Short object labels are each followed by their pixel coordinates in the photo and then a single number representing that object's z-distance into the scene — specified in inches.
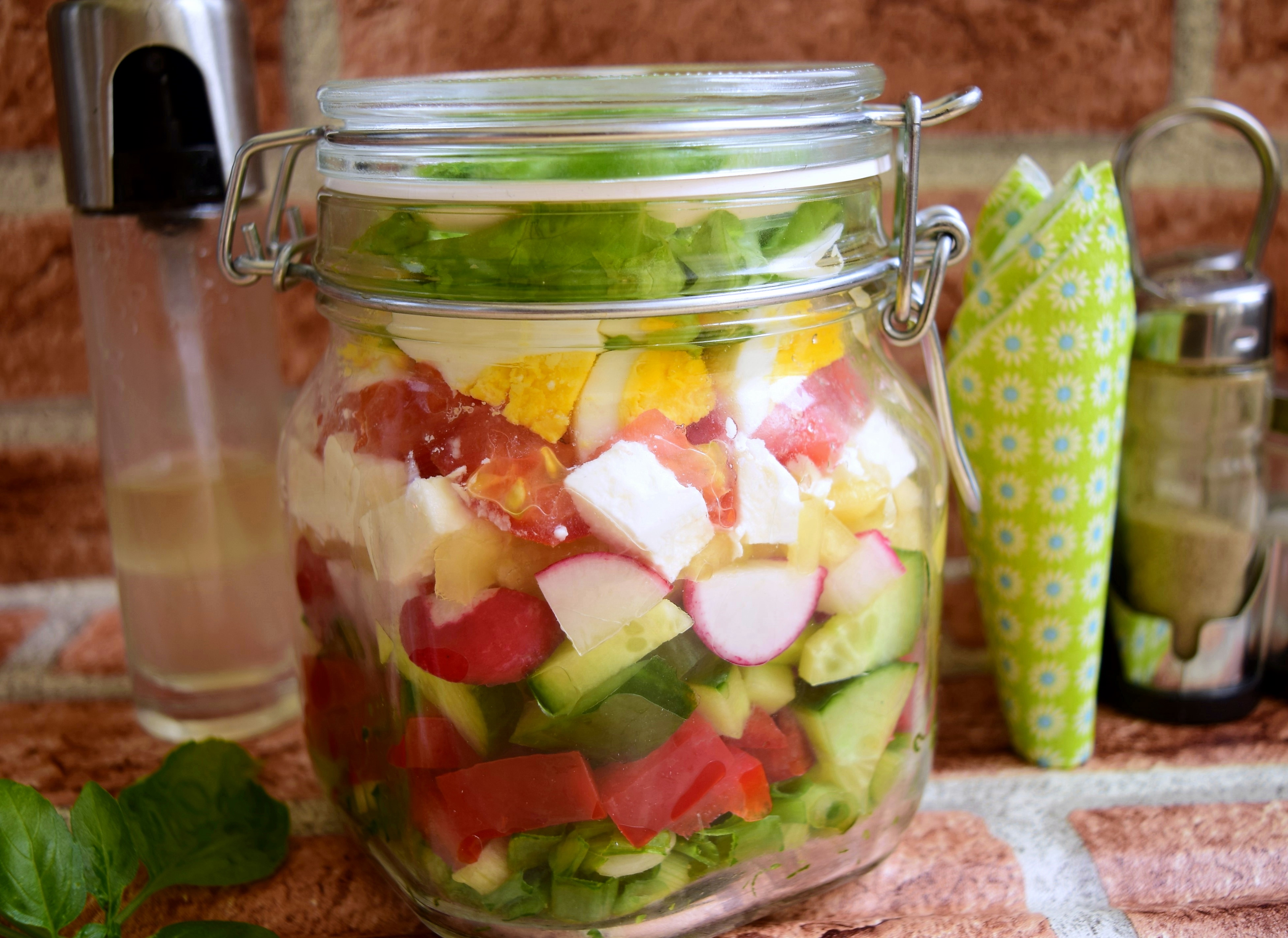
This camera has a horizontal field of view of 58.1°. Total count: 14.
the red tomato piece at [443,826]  18.2
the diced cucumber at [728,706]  17.6
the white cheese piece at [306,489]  19.9
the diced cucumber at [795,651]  18.1
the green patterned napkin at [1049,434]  22.4
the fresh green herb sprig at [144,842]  17.7
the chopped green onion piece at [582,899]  18.0
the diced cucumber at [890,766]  20.1
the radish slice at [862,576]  18.6
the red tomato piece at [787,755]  18.4
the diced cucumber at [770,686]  18.0
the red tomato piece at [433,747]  18.1
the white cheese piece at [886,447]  19.5
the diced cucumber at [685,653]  17.3
